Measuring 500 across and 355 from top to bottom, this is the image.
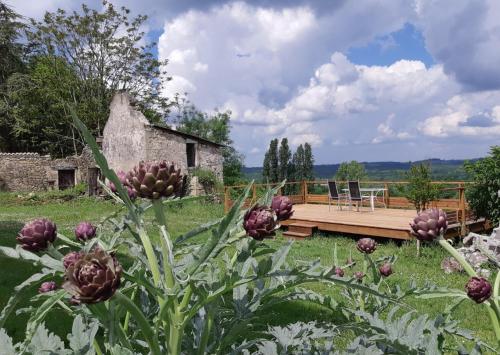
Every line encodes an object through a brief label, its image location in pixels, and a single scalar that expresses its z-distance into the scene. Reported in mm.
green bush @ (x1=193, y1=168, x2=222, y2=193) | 19094
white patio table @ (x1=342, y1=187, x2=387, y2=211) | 12228
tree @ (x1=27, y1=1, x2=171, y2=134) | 24984
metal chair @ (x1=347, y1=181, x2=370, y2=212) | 12031
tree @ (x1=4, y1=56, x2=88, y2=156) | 23984
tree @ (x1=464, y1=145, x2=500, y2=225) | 8250
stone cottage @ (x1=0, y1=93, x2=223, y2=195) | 18719
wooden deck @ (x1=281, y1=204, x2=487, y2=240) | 9141
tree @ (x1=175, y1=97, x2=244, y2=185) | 31047
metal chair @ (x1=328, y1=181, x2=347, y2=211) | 12797
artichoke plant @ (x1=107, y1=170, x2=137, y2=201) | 1370
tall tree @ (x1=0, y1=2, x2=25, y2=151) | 24281
